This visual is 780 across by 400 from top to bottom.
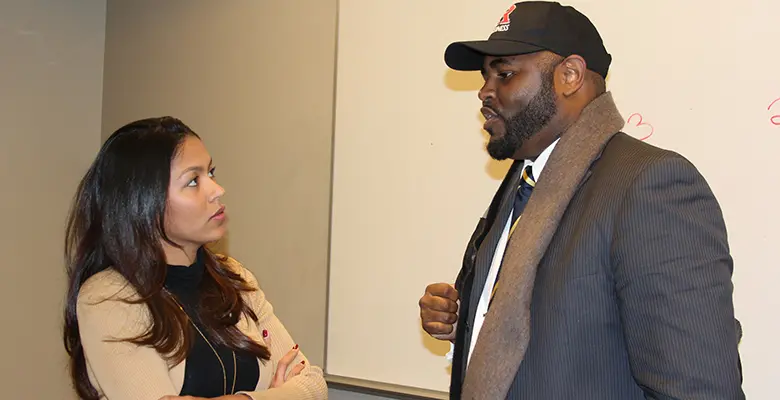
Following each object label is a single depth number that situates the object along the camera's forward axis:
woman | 1.62
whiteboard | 2.02
